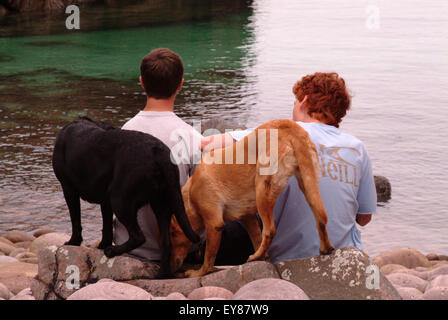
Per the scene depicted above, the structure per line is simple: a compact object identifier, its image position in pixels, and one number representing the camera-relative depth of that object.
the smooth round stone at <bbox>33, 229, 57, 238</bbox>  7.96
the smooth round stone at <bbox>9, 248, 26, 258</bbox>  6.86
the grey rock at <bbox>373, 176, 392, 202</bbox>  9.66
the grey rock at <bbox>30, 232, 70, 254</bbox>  6.90
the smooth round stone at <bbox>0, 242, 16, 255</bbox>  7.09
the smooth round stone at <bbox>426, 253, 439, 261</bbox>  7.55
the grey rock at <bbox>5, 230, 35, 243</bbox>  7.73
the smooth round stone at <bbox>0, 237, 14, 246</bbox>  7.48
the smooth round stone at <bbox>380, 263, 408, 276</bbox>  6.26
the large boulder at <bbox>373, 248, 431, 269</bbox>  6.75
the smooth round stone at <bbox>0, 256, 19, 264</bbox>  6.30
